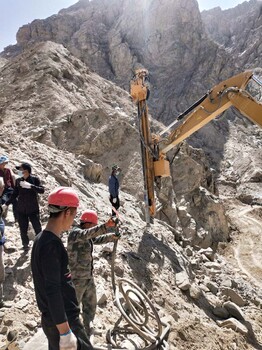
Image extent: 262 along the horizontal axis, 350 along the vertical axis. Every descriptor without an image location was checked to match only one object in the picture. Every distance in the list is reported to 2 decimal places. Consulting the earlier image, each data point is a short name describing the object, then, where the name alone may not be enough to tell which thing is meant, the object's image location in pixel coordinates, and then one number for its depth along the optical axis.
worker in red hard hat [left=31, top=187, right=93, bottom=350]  2.23
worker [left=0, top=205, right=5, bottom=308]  4.13
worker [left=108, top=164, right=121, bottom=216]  8.90
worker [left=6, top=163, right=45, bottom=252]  5.23
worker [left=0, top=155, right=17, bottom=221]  5.06
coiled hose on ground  4.25
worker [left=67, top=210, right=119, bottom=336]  3.60
